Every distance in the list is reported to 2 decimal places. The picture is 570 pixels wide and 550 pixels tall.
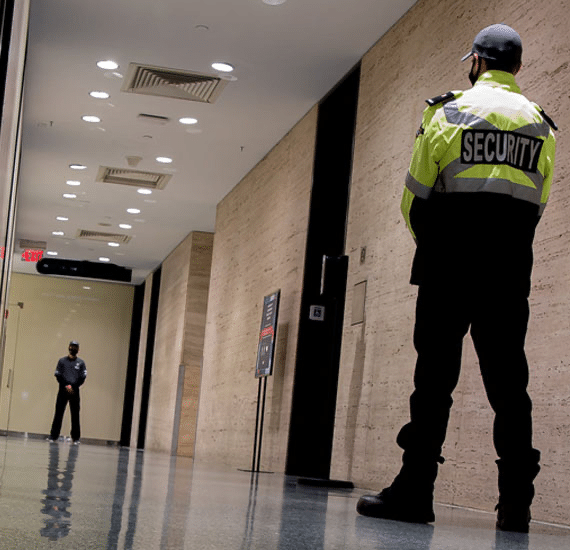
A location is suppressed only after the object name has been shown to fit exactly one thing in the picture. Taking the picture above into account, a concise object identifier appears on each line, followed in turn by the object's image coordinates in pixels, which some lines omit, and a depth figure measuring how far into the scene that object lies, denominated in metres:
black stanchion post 8.76
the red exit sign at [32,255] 19.25
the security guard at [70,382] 15.75
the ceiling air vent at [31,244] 18.18
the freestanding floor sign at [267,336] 8.79
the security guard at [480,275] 2.99
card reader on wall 8.77
